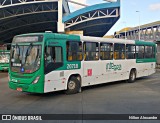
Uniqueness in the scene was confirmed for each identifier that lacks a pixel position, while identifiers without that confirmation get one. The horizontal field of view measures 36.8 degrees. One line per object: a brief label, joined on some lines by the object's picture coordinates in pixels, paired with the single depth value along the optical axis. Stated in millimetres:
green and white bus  9312
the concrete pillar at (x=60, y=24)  27741
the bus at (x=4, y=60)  22672
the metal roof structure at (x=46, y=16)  28406
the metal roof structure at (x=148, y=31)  70012
